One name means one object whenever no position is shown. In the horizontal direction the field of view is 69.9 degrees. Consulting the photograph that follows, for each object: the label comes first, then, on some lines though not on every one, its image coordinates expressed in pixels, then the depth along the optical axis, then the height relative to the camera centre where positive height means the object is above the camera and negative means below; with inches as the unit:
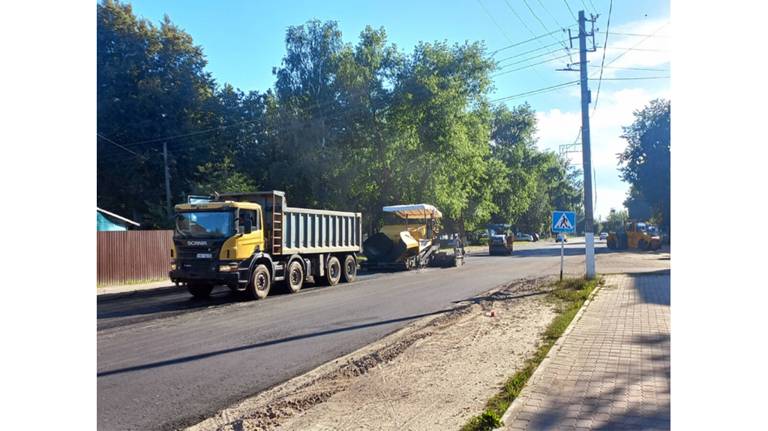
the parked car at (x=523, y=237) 3322.6 -98.0
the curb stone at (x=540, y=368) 190.9 -67.7
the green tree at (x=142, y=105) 1134.4 +264.8
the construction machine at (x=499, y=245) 1592.0 -69.7
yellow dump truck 545.3 -22.3
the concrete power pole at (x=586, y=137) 673.6 +108.3
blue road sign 666.8 -1.8
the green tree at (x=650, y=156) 1872.5 +230.4
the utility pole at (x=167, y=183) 1182.6 +92.6
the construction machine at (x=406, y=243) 975.0 -37.6
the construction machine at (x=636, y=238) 1642.7 -56.6
